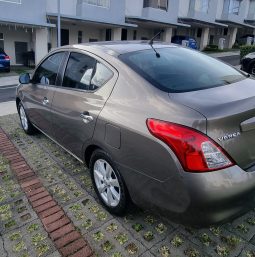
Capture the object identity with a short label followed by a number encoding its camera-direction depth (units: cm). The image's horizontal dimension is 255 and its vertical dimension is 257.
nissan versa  195
